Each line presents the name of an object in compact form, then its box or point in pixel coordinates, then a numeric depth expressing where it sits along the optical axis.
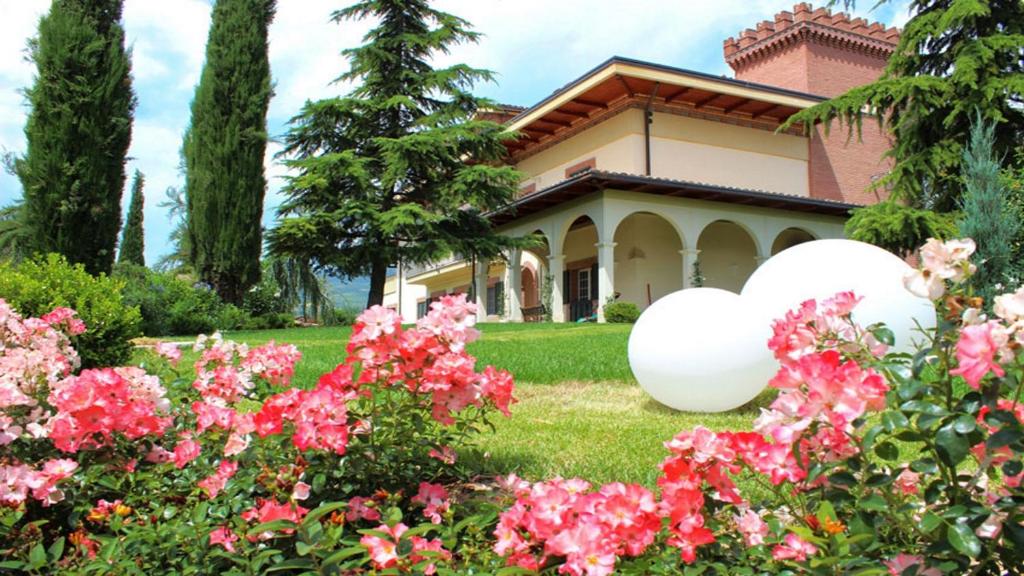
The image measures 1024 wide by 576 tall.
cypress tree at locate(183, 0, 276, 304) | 19.25
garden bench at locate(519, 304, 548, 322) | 21.38
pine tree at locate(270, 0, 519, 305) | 17.78
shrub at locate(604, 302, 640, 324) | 18.19
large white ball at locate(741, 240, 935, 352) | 5.77
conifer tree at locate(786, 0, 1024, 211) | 12.25
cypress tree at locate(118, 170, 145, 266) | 31.31
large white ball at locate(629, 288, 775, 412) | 5.49
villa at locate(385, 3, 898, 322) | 20.58
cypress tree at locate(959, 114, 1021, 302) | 10.72
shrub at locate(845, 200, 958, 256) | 12.40
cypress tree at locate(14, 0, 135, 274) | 15.29
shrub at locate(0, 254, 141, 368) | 7.45
